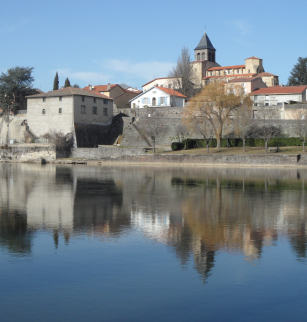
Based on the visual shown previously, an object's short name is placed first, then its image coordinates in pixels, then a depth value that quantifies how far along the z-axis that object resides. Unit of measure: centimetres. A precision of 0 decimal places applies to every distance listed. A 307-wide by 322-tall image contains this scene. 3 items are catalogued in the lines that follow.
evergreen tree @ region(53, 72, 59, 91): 8191
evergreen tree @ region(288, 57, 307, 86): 9256
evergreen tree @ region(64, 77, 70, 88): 8275
